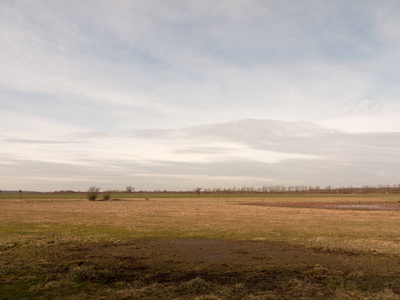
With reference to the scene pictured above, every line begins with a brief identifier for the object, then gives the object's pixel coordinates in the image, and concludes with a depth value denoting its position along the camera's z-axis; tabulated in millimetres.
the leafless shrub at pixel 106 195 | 90312
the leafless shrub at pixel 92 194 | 87375
